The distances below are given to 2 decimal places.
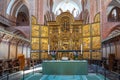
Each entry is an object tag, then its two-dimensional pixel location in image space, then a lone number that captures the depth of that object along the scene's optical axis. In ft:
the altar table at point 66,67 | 19.43
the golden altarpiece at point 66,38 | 33.99
